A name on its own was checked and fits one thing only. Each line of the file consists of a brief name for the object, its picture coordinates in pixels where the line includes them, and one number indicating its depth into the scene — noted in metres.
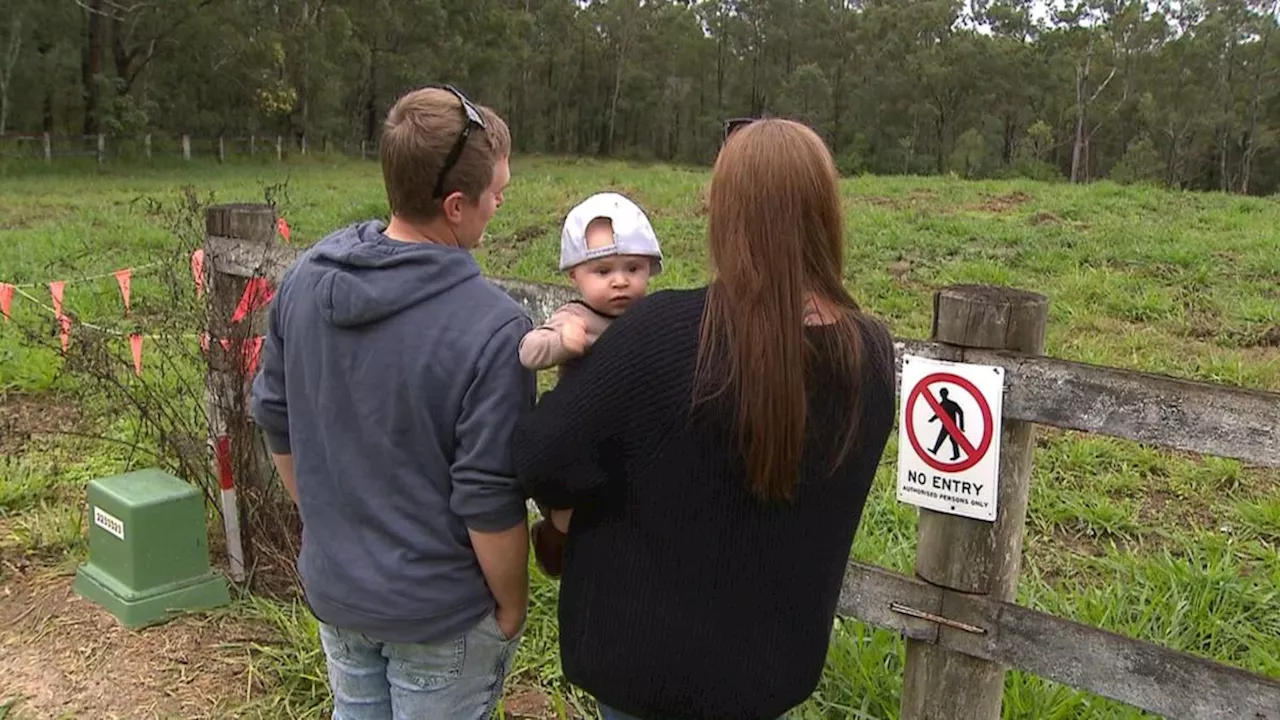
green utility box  3.86
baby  1.97
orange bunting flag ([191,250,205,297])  4.33
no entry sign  2.40
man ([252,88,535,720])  1.93
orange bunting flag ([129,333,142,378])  4.72
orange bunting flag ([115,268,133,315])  5.47
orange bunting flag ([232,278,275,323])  4.08
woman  1.63
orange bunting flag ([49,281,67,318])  5.36
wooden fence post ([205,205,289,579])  4.10
